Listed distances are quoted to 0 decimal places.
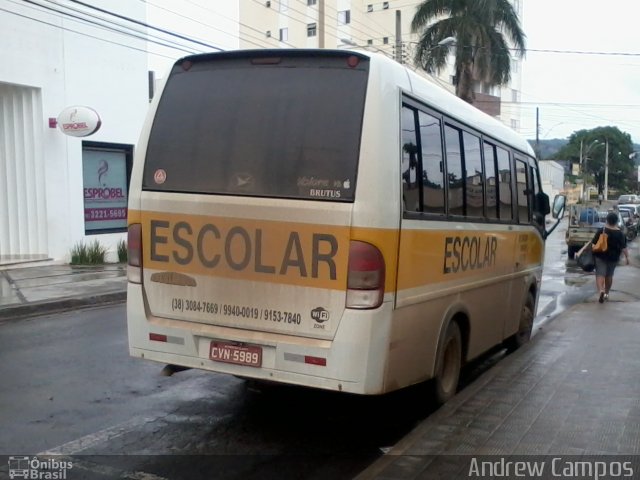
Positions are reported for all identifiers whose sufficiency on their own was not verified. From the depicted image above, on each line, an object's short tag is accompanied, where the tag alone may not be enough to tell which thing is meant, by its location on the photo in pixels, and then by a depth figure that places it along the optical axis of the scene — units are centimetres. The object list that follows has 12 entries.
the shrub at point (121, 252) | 1808
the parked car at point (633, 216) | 3616
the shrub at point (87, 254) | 1689
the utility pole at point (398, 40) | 2922
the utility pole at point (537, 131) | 5199
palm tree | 3078
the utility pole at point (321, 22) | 2161
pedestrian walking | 1234
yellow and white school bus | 450
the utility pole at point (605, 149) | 9284
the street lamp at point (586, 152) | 6456
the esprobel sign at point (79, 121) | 1585
